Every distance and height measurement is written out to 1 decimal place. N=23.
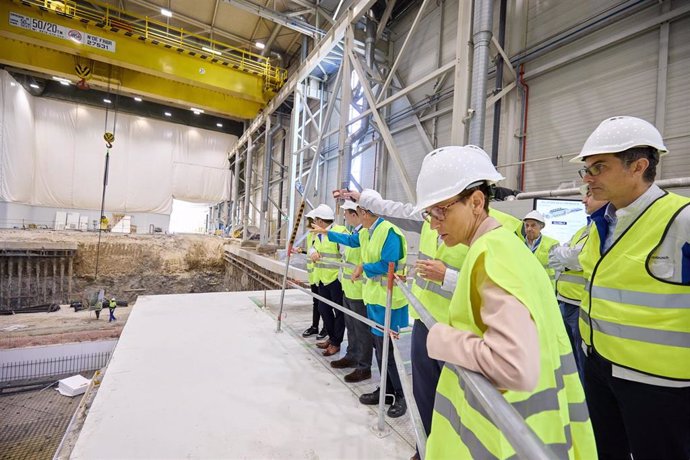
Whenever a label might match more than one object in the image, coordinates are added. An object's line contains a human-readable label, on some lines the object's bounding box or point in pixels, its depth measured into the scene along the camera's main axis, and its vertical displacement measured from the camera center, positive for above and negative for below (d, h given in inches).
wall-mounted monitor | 164.7 +18.5
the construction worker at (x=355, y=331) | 120.5 -36.5
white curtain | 563.2 +127.2
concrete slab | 83.1 -56.2
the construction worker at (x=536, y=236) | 143.9 +6.0
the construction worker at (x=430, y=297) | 65.2 -12.3
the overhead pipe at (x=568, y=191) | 129.6 +31.1
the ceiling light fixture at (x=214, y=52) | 468.1 +260.2
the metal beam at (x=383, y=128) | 207.0 +77.1
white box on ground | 236.1 -126.4
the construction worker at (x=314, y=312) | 167.9 -42.3
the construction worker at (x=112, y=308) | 316.2 -89.5
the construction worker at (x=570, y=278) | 101.4 -10.0
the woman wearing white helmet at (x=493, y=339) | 27.9 -8.8
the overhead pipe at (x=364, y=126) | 265.9 +112.2
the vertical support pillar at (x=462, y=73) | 162.9 +88.5
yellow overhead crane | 360.8 +214.7
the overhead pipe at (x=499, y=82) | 217.9 +112.7
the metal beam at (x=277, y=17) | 371.2 +250.4
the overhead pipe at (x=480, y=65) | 158.9 +90.6
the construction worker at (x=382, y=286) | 100.7 -15.7
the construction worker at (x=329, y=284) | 148.5 -24.7
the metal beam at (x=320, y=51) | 244.2 +174.4
